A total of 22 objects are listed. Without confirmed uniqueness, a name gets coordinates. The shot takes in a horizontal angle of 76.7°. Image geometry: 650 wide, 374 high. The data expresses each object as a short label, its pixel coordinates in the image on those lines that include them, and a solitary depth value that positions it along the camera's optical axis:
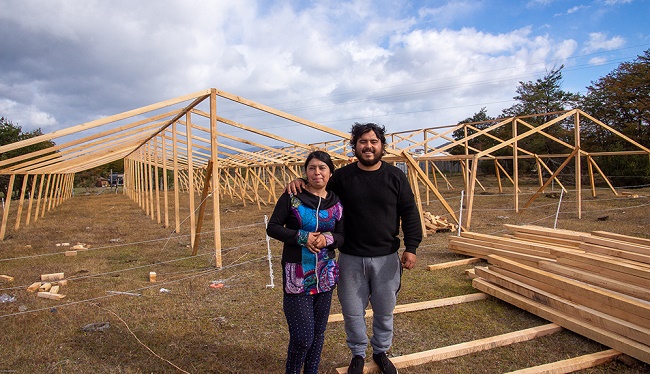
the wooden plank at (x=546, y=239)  5.85
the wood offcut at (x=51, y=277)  6.64
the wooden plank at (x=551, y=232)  5.93
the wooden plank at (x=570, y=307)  3.50
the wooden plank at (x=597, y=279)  3.97
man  2.93
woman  2.77
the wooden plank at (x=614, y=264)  4.12
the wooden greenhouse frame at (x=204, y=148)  6.93
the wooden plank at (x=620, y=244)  4.87
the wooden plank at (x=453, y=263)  6.78
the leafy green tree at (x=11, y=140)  26.08
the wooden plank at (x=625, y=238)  5.56
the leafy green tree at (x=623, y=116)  22.47
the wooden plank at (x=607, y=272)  4.10
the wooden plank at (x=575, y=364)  3.21
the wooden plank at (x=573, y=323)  3.38
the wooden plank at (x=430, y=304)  4.57
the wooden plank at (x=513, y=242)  5.71
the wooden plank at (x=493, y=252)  5.53
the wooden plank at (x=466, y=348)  3.45
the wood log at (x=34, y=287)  6.00
